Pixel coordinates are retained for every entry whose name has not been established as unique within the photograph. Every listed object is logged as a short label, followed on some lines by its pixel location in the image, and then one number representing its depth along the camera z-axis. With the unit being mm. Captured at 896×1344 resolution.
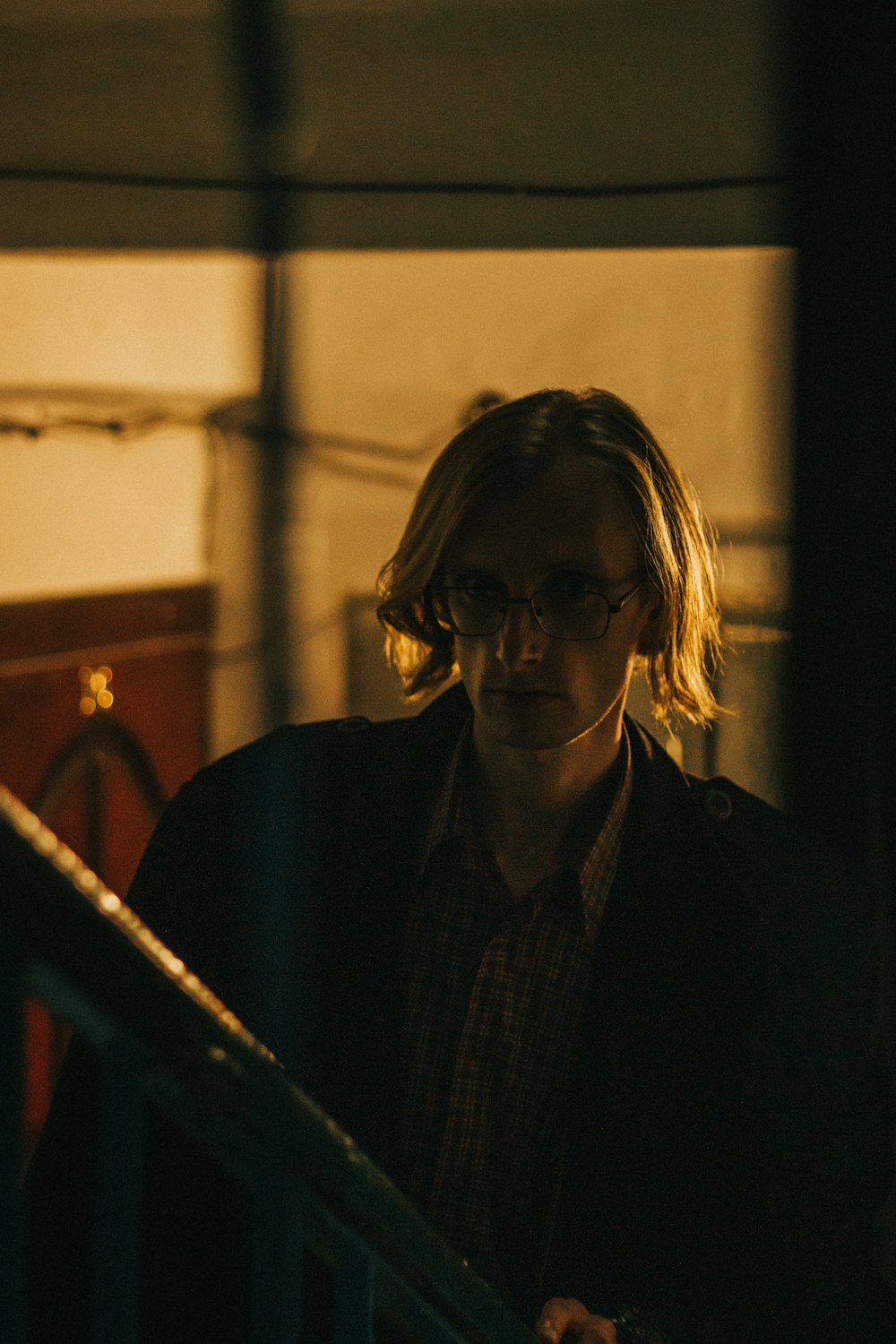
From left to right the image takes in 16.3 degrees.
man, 2196
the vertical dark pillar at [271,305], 2812
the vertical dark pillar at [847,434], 2647
